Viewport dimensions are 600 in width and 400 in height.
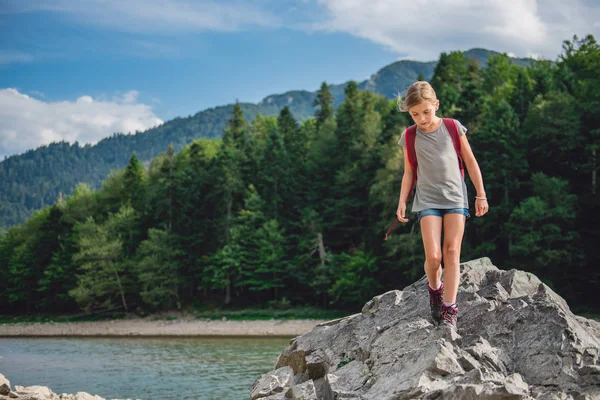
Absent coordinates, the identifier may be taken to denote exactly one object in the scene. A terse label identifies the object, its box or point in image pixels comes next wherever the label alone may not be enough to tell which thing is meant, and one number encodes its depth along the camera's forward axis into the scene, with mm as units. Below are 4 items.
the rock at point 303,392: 7551
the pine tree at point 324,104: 66500
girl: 6934
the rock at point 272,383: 8406
